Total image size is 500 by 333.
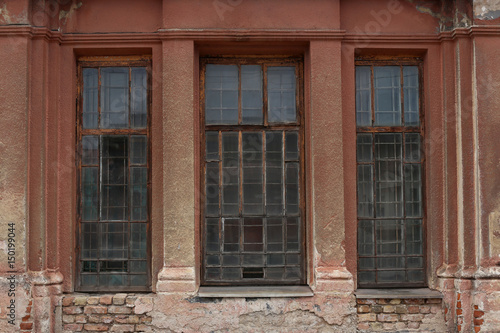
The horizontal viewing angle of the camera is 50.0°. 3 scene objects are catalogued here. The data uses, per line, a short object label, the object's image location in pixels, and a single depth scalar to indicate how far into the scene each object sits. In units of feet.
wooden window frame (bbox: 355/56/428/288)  20.49
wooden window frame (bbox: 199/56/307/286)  20.42
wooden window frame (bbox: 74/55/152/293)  20.26
